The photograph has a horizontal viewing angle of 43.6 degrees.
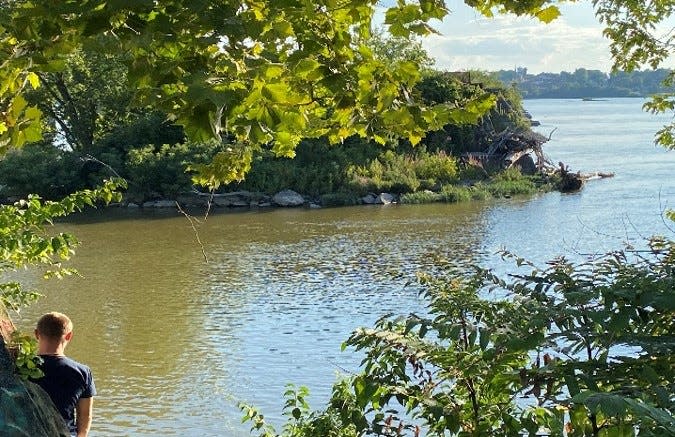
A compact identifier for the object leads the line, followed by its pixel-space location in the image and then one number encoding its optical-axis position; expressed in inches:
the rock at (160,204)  1214.3
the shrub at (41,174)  1218.0
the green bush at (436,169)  1261.1
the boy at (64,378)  170.1
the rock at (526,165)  1358.8
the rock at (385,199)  1168.0
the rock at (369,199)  1175.0
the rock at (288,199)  1186.0
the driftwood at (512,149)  1363.2
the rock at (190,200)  1214.3
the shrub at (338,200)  1171.3
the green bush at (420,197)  1164.5
